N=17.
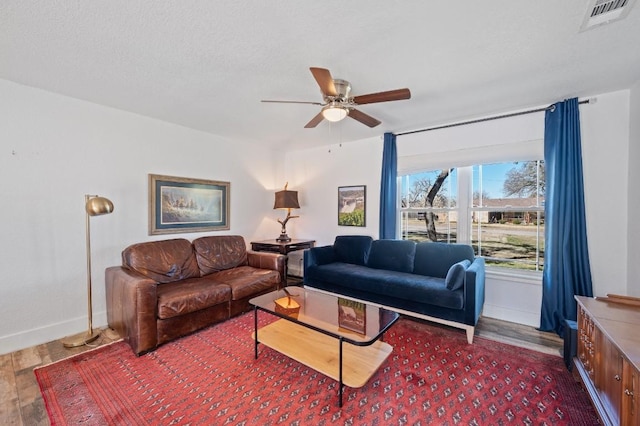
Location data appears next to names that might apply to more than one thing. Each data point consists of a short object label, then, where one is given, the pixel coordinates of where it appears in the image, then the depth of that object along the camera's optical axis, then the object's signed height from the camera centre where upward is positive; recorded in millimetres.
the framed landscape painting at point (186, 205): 3402 +56
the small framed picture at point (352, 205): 4324 +78
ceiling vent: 1489 +1162
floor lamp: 2449 -537
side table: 4238 -595
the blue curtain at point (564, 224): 2674 -136
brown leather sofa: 2400 -836
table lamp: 4527 +140
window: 3170 +7
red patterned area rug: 1656 -1278
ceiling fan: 2029 +912
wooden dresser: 1272 -811
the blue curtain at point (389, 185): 3920 +365
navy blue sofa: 2609 -785
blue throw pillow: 2611 -653
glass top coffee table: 1833 -884
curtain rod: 2751 +1117
